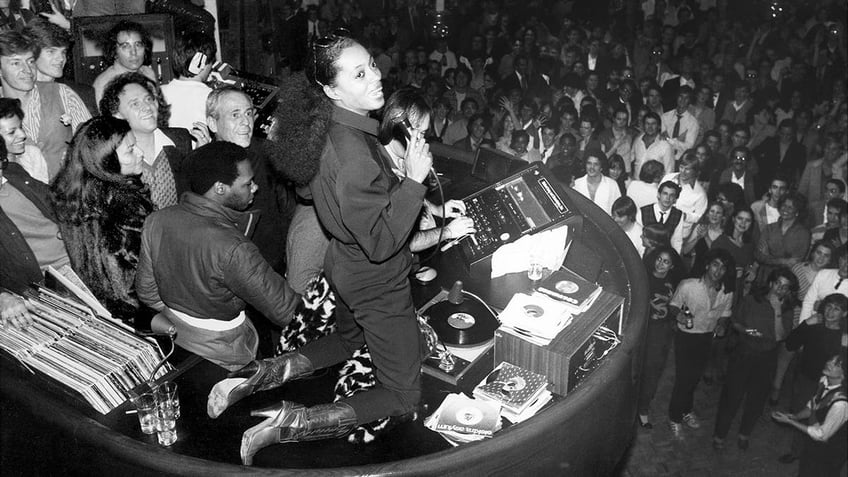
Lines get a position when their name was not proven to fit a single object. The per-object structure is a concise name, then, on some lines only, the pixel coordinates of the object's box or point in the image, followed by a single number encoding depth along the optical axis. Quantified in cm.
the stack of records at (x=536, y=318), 309
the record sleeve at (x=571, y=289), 322
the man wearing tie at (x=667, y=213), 555
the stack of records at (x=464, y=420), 289
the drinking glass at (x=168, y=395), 289
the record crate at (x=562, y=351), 302
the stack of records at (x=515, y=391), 298
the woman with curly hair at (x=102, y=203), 334
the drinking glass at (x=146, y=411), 286
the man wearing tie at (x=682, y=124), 692
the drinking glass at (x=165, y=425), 287
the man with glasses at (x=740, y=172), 629
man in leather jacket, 303
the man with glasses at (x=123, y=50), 468
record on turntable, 336
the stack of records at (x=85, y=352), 294
